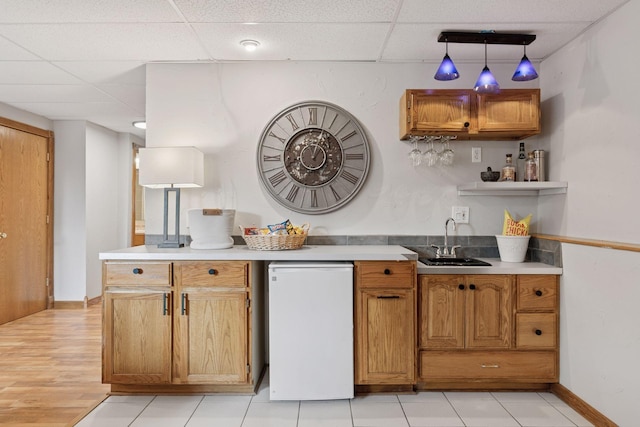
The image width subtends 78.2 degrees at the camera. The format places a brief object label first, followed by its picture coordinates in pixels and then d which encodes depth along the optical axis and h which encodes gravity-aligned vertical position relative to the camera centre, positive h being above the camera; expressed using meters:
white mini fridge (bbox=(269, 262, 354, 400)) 2.34 -0.72
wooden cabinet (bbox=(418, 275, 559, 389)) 2.45 -0.74
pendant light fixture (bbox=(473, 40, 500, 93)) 2.47 +0.80
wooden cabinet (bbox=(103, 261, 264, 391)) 2.40 -0.70
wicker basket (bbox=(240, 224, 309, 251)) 2.50 -0.21
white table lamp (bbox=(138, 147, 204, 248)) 2.62 +0.28
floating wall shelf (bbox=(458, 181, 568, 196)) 2.60 +0.15
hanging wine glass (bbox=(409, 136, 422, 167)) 2.80 +0.39
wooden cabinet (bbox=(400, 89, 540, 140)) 2.65 +0.67
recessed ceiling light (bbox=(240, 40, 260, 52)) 2.58 +1.09
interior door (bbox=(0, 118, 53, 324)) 3.97 -0.13
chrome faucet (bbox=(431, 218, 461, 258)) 2.86 -0.28
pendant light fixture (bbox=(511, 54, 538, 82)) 2.46 +0.87
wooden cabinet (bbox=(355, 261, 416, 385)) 2.39 -0.62
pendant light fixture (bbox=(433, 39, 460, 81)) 2.48 +0.87
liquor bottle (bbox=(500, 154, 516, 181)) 2.78 +0.26
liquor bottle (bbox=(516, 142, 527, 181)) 2.93 +0.32
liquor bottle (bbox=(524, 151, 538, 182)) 2.75 +0.28
